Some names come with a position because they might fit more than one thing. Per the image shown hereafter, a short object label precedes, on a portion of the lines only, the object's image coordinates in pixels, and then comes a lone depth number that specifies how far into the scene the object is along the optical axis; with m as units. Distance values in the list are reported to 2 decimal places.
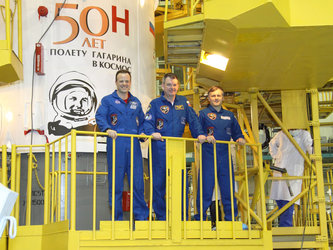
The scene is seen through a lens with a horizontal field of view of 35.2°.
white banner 8.37
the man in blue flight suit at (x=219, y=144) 7.75
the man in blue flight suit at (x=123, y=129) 6.91
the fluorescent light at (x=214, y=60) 9.04
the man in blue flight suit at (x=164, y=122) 7.23
